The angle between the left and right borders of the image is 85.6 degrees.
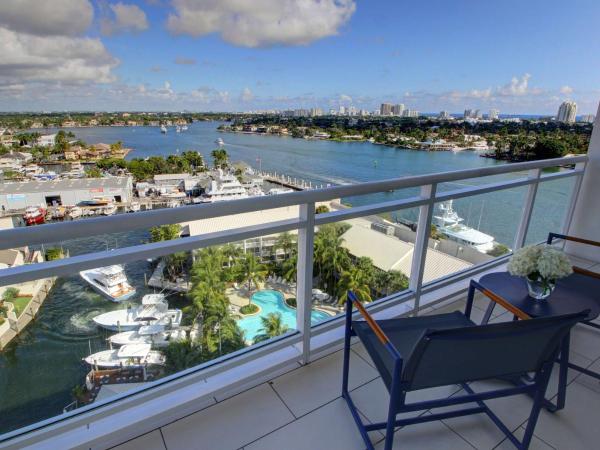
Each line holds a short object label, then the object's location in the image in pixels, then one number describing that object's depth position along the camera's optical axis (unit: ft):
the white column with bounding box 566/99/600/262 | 10.98
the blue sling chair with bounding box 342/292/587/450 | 3.51
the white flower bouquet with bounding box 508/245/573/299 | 5.13
